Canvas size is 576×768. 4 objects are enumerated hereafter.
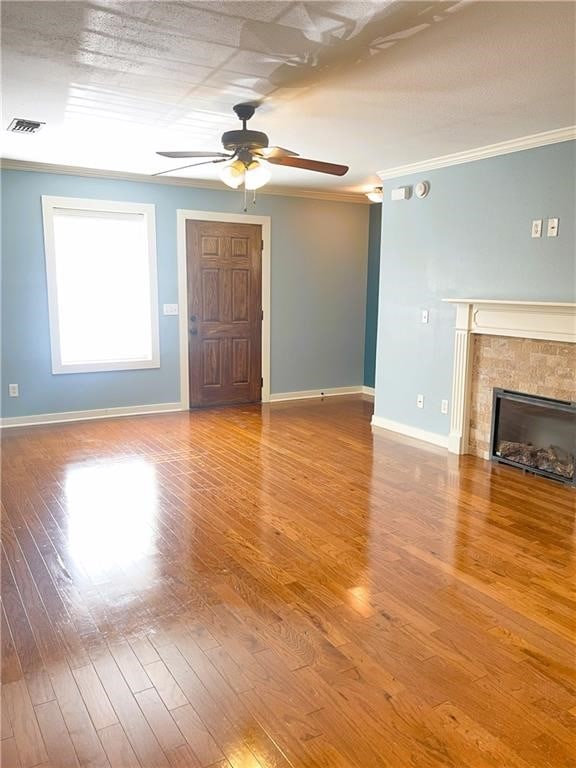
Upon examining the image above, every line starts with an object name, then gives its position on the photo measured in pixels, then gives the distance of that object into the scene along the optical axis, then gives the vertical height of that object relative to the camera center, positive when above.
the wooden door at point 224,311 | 6.36 -0.19
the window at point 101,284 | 5.65 +0.08
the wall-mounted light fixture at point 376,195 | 6.26 +1.13
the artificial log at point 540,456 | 4.13 -1.20
